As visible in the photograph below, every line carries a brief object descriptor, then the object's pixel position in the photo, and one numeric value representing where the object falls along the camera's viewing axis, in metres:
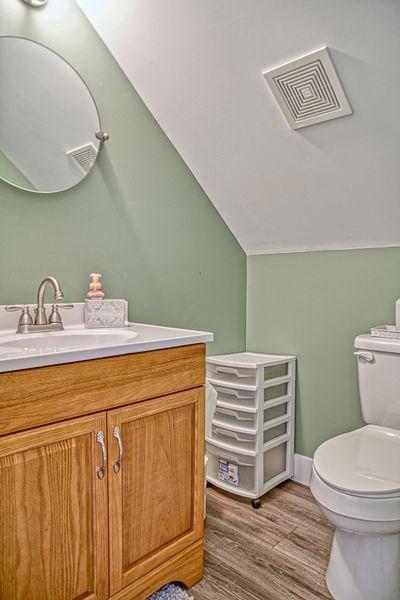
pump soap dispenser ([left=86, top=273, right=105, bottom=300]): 1.57
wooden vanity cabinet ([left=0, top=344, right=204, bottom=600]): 0.94
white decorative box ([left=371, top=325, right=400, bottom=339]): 1.65
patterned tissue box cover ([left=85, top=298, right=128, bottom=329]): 1.55
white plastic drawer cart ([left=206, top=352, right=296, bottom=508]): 1.90
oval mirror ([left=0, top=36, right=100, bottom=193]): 1.41
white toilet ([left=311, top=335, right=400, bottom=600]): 1.21
